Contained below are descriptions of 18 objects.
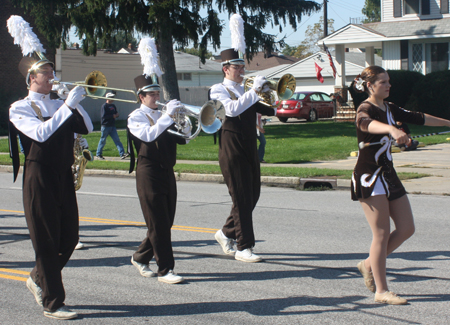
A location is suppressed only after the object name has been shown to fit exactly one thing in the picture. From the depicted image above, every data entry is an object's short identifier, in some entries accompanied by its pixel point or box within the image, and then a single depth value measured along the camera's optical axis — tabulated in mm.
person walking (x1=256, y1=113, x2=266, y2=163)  15194
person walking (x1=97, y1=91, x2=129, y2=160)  17094
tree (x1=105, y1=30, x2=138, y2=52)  25328
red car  31562
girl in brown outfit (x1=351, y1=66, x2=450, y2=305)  4750
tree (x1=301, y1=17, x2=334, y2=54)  79125
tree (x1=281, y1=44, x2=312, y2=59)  80144
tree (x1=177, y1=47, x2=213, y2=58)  106844
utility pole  46141
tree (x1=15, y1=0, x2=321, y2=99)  23453
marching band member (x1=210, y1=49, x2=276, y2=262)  6246
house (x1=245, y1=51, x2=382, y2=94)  48531
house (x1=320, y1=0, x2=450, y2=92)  28562
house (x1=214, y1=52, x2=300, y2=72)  72688
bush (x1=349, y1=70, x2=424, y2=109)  26844
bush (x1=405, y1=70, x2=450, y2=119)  25672
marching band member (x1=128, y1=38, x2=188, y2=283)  5453
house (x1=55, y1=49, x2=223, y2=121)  40500
